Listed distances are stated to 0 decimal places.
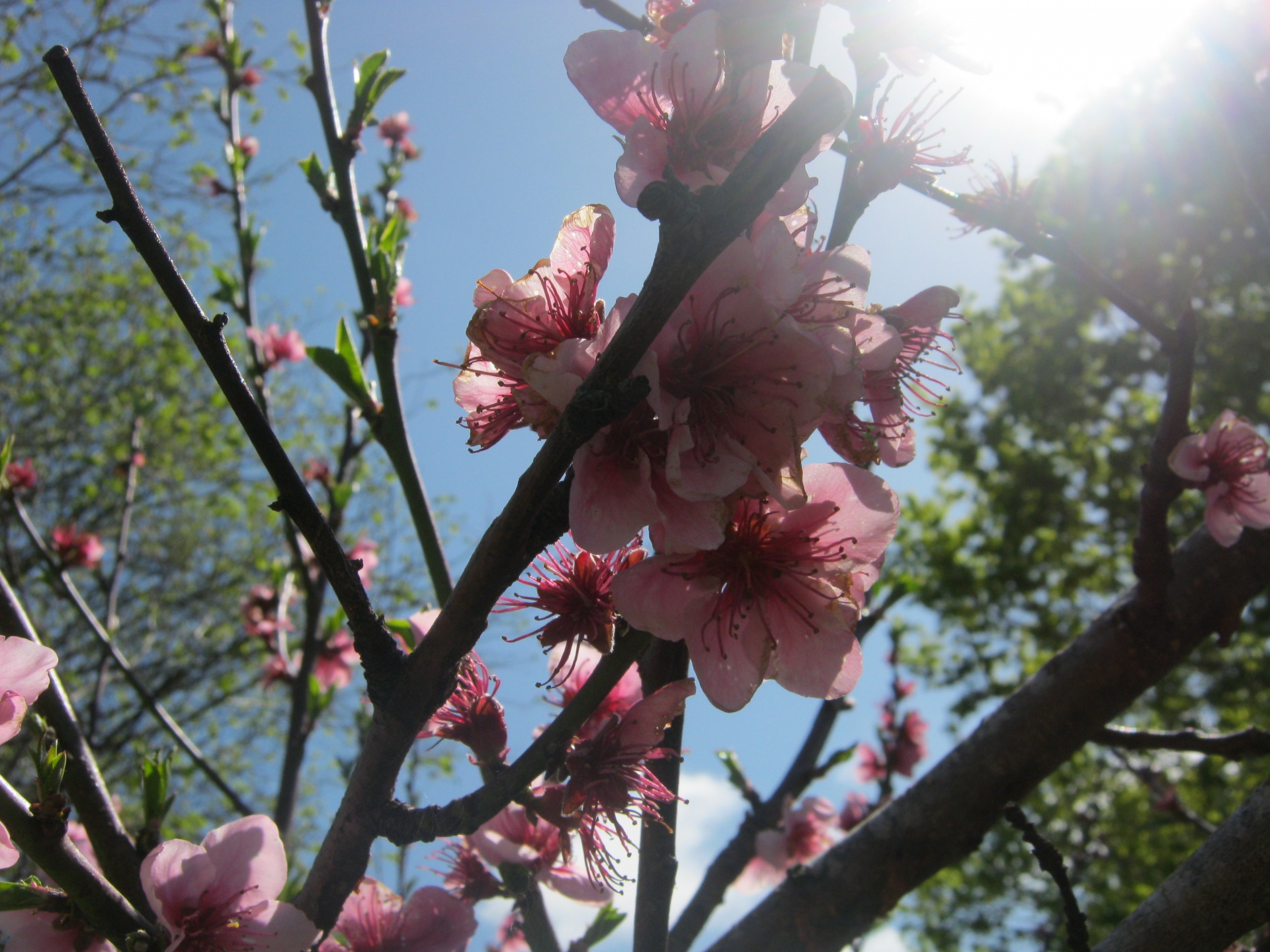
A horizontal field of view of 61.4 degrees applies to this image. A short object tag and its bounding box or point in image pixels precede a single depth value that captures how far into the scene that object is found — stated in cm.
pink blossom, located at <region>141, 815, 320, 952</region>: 16
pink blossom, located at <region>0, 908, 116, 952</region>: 16
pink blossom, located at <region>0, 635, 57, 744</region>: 15
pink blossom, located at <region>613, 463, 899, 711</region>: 14
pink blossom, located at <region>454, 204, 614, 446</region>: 14
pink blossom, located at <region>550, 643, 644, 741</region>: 19
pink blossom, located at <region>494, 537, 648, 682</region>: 17
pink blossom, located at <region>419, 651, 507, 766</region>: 18
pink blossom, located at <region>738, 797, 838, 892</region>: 37
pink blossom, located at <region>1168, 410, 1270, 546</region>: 26
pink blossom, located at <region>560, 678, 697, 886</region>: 15
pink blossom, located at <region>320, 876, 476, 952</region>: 20
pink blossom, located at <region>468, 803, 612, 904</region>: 20
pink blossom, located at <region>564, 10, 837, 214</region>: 15
